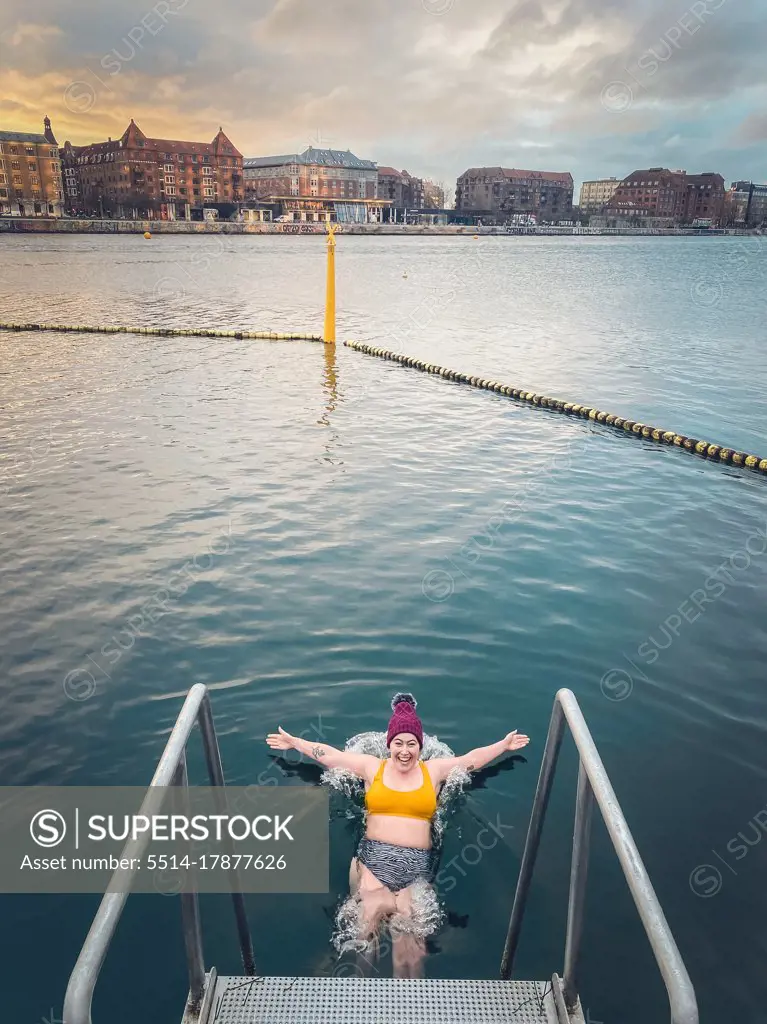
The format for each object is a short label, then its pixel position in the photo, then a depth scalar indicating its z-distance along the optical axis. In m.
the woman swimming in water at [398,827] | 5.55
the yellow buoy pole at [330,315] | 27.91
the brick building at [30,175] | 178.00
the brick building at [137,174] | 186.62
